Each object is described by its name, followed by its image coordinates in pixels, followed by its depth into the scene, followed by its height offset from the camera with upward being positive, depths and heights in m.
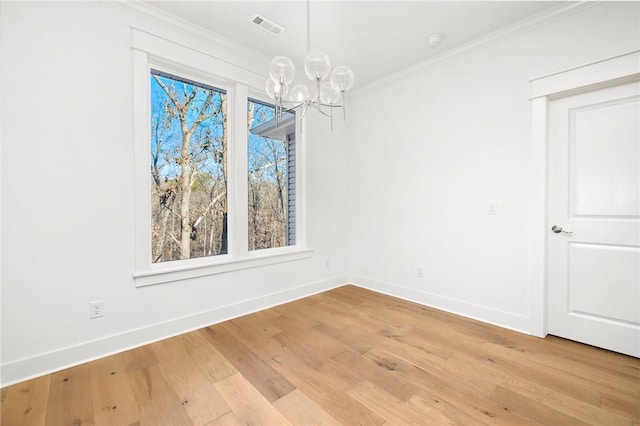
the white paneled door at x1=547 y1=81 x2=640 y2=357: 2.09 -0.08
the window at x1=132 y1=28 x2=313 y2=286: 2.33 +0.44
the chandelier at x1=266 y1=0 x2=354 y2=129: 1.69 +0.84
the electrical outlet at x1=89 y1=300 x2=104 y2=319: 2.08 -0.75
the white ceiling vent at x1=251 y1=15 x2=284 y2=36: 2.41 +1.67
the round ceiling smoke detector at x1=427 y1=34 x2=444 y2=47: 2.65 +1.66
